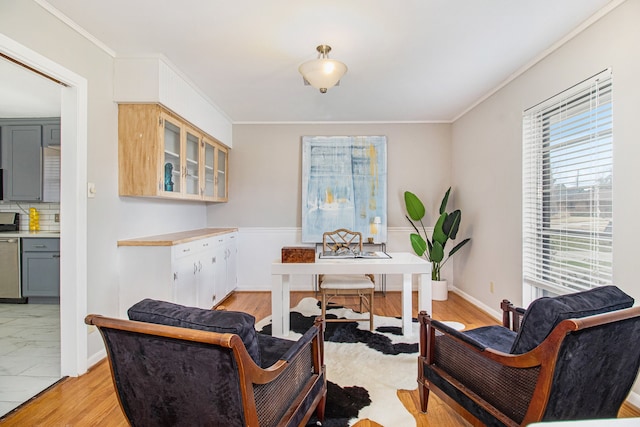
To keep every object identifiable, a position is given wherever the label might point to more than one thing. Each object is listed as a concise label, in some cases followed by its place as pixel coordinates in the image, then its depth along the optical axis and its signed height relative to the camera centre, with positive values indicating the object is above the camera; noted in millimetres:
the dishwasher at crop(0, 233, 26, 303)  4109 -673
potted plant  4281 -317
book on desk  3176 -416
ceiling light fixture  2508 +1097
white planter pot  4359 -1017
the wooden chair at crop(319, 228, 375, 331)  3051 -679
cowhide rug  1923 -1146
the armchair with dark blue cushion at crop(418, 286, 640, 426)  1203 -610
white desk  2840 -505
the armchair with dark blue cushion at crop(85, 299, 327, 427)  1097 -549
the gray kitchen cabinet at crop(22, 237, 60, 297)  4125 -674
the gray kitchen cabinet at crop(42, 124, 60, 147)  4383 +1024
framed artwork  4805 +385
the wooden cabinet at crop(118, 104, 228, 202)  2881 +558
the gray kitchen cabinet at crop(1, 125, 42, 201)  4340 +663
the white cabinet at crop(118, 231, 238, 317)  2844 -546
